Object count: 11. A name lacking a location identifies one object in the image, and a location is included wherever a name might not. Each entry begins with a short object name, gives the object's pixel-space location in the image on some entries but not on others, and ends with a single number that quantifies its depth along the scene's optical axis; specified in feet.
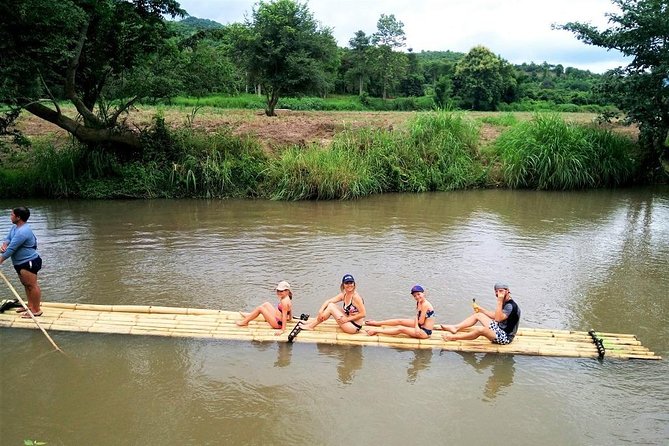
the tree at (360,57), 170.19
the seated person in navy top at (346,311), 22.88
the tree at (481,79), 141.38
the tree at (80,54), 40.68
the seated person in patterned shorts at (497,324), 21.61
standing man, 23.06
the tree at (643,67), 54.08
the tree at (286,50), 76.69
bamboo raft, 21.38
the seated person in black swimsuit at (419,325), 22.22
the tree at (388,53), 166.30
